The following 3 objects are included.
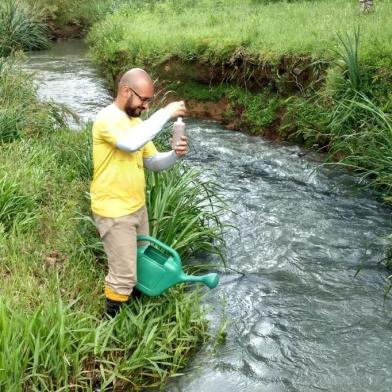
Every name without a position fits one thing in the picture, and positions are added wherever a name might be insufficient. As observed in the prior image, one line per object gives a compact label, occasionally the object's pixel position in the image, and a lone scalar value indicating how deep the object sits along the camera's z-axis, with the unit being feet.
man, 12.73
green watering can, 13.39
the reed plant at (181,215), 16.83
